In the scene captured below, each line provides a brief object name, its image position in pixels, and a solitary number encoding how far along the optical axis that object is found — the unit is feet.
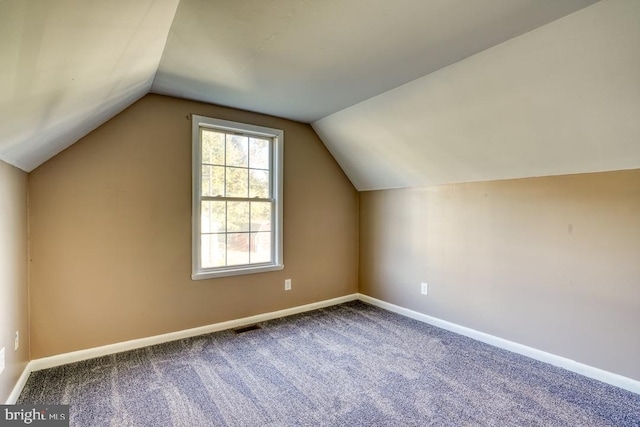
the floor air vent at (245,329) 10.68
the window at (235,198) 10.53
